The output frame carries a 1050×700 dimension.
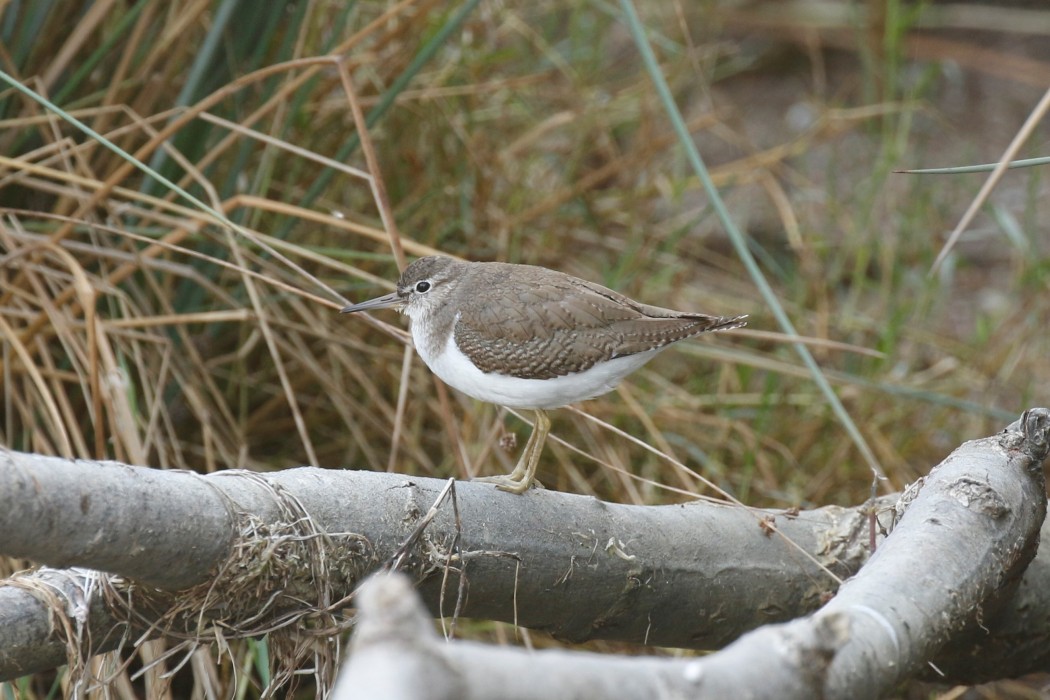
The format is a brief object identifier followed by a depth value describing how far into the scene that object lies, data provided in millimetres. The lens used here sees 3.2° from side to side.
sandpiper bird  8397
